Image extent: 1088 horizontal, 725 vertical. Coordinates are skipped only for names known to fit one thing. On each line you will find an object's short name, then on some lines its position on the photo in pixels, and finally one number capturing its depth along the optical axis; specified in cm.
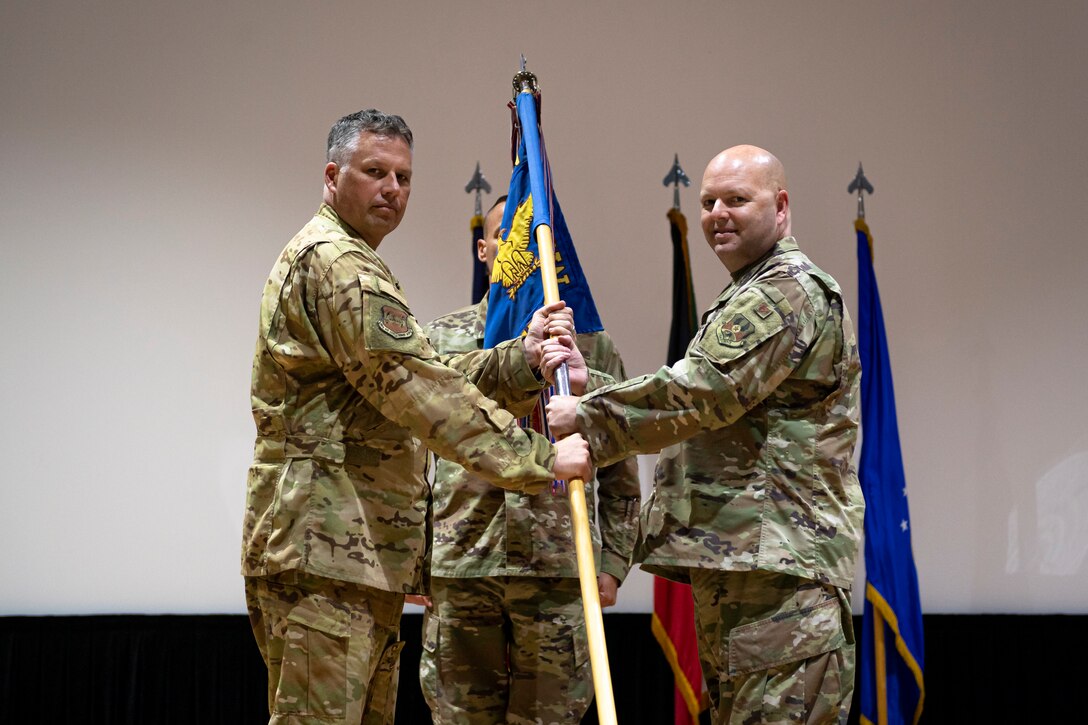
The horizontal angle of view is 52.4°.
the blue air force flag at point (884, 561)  415
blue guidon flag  317
